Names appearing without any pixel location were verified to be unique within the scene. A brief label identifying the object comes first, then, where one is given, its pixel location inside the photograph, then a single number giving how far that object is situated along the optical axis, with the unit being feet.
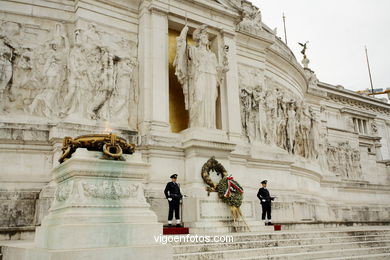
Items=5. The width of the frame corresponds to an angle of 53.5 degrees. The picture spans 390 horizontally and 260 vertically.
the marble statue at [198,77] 51.06
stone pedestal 20.74
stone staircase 29.35
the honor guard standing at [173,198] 39.83
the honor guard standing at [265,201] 48.91
